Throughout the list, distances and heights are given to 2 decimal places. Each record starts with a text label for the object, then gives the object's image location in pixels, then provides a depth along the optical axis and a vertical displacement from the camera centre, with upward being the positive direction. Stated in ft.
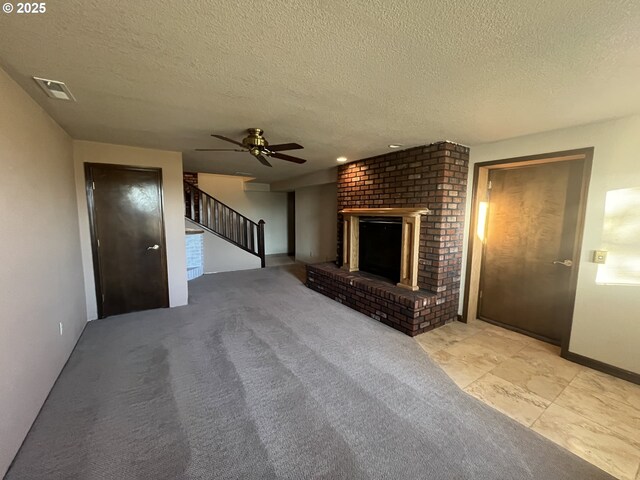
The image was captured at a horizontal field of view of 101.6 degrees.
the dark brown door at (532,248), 9.13 -1.15
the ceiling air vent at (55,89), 5.67 +2.83
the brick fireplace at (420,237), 10.50 -0.89
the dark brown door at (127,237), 11.18 -1.10
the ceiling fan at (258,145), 8.34 +2.24
